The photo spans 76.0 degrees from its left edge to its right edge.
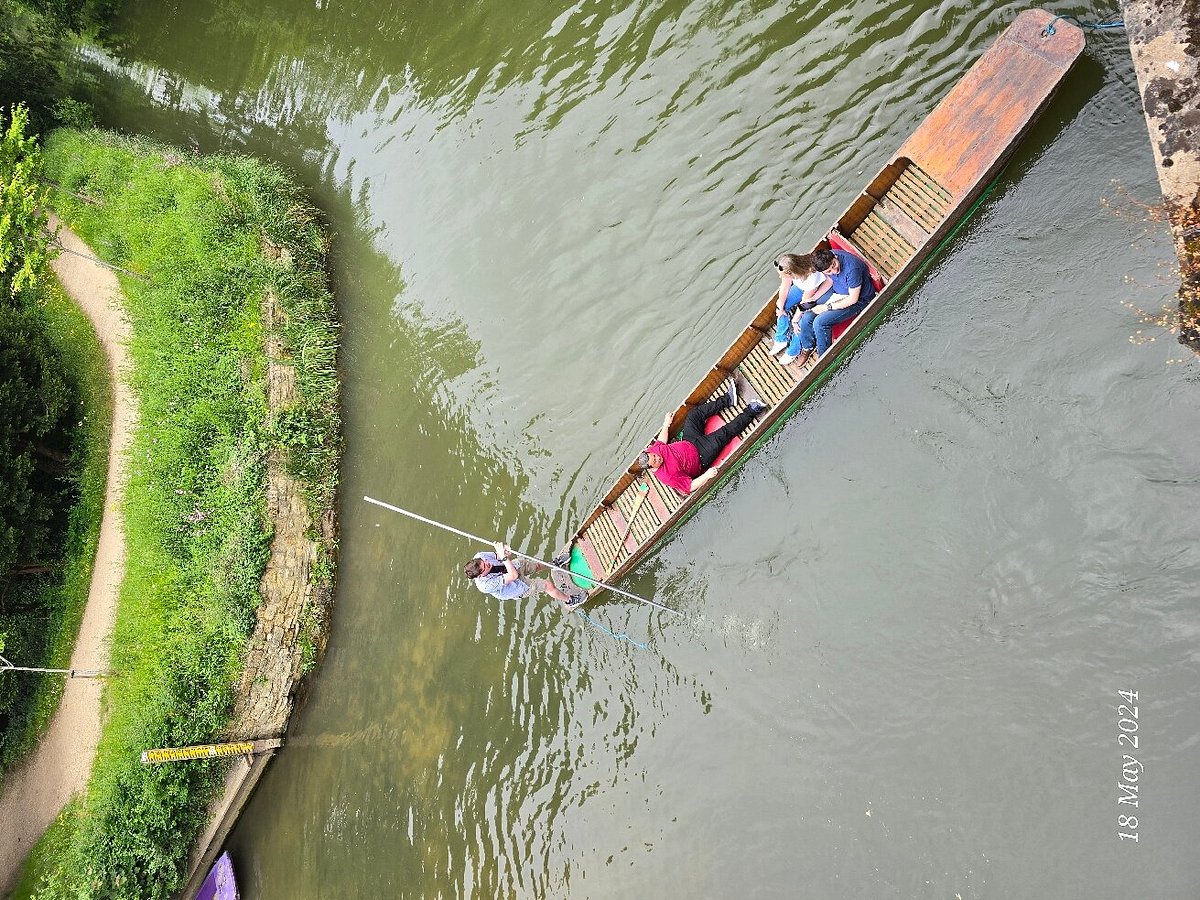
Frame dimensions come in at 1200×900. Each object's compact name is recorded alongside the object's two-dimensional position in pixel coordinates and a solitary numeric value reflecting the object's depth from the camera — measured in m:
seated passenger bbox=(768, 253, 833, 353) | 7.21
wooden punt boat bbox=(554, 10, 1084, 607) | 7.32
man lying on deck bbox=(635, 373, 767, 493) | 7.90
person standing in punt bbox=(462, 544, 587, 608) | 8.03
